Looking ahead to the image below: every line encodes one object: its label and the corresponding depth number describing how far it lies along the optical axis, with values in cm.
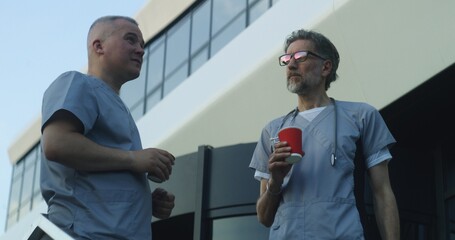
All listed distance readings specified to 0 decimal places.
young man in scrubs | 361
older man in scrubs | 416
